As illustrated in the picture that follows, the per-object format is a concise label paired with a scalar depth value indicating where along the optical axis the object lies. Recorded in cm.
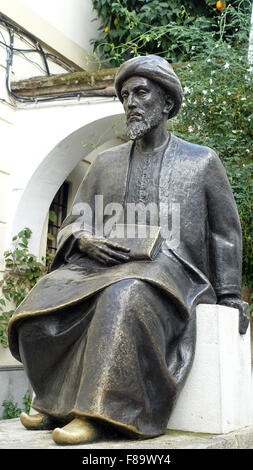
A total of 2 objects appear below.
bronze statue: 215
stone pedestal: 248
